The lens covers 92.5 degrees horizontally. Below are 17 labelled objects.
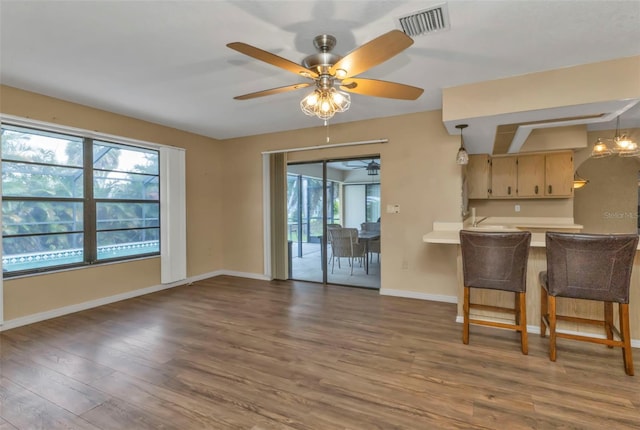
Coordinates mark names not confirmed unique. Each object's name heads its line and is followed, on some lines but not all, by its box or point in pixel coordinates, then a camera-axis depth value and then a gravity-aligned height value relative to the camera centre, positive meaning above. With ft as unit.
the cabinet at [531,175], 16.55 +1.84
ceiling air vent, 6.69 +4.35
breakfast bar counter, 8.93 -2.95
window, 11.30 +0.58
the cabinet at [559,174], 16.06 +1.82
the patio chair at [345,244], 16.62 -1.79
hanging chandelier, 12.64 +2.60
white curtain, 15.58 -0.04
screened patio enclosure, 16.16 +0.16
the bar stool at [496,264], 8.66 -1.60
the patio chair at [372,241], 15.96 -1.58
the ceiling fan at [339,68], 5.81 +3.13
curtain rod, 14.83 +3.43
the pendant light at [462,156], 11.39 +2.03
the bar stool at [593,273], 7.54 -1.64
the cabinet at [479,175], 17.28 +1.98
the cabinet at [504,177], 17.03 +1.82
